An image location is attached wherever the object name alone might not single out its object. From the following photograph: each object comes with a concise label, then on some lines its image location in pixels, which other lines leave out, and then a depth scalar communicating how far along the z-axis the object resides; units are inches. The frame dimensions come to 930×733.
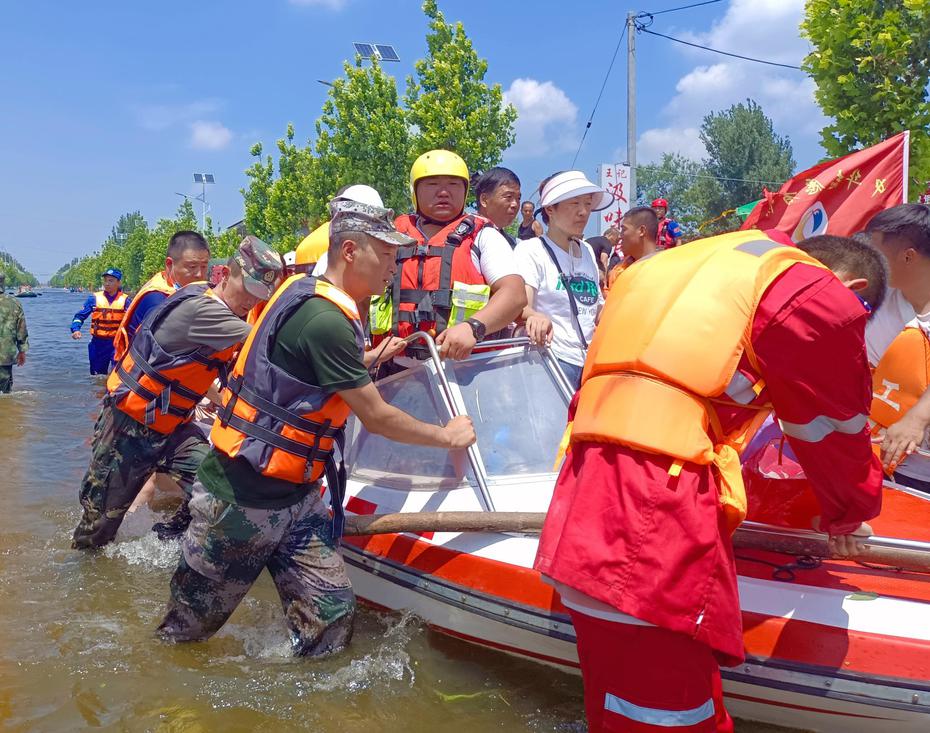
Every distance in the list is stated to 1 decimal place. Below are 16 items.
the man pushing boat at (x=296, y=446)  113.2
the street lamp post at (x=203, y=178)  2854.6
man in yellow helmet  154.5
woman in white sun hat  168.7
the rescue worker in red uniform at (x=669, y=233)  317.4
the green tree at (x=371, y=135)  786.2
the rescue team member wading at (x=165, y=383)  155.7
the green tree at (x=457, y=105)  726.5
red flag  253.3
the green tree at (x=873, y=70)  439.5
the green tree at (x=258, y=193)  1068.5
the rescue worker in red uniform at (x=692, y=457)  72.1
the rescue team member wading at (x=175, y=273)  221.3
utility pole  671.8
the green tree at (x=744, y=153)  1648.6
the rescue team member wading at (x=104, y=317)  483.5
